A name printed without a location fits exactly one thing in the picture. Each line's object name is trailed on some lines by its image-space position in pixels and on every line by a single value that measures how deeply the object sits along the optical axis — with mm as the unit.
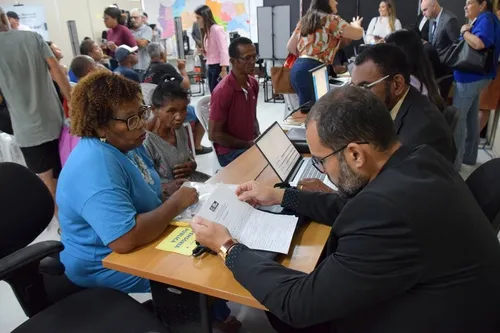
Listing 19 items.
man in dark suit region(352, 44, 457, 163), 1458
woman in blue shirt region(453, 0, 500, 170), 3033
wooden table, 990
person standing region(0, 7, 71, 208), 2314
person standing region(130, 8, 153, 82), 4965
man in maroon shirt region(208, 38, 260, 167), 2311
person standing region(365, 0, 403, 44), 4845
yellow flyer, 1154
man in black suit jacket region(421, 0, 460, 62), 3477
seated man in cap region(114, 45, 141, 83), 3853
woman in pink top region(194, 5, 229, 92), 4664
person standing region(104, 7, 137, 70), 4750
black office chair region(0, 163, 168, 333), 1154
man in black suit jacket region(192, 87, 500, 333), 751
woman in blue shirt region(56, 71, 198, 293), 1134
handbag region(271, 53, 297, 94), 3508
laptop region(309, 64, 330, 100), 2562
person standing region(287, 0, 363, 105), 3080
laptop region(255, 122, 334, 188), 1554
